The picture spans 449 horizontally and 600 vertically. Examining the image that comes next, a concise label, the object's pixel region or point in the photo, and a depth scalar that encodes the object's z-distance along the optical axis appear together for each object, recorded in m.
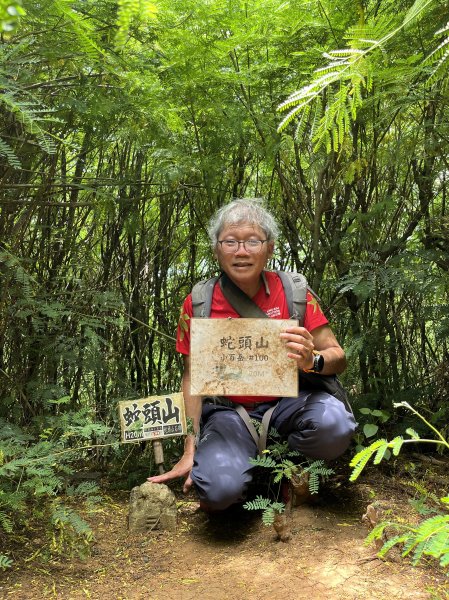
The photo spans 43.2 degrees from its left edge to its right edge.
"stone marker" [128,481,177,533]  2.42
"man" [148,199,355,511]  2.43
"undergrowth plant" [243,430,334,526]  2.24
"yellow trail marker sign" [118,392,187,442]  2.60
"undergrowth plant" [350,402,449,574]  1.04
